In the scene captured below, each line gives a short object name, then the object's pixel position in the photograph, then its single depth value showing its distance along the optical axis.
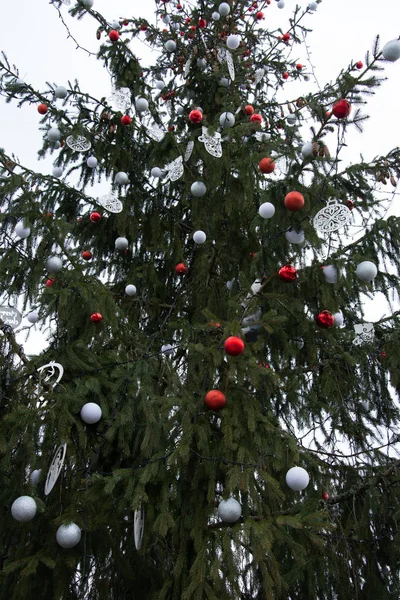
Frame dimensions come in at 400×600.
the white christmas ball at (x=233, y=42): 4.90
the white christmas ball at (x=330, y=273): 3.49
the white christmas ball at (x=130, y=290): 4.45
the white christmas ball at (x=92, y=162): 5.02
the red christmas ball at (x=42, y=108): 4.92
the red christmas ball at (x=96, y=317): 3.54
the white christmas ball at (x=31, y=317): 4.87
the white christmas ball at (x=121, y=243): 4.76
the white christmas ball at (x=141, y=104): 5.19
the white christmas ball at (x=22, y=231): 3.49
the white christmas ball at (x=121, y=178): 4.80
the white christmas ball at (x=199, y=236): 4.23
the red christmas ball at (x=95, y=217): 4.89
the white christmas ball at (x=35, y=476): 3.14
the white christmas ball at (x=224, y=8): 5.54
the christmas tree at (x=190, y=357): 2.90
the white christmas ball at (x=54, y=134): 4.70
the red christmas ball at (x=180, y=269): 4.66
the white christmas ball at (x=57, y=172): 5.03
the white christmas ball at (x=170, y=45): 5.96
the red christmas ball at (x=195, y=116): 4.25
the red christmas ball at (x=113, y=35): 5.37
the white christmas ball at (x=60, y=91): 5.07
